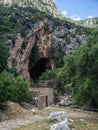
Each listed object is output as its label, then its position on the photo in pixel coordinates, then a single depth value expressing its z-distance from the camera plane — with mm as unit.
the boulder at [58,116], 16542
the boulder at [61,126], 13963
